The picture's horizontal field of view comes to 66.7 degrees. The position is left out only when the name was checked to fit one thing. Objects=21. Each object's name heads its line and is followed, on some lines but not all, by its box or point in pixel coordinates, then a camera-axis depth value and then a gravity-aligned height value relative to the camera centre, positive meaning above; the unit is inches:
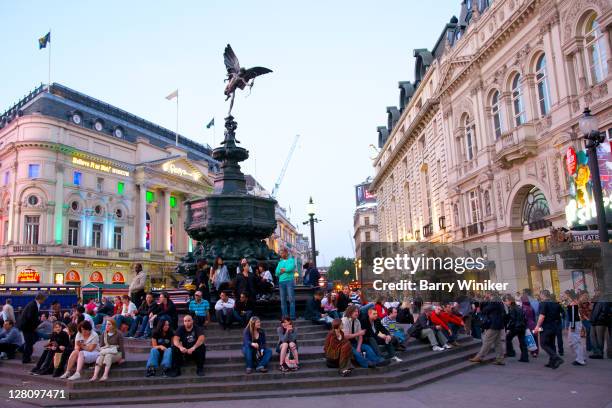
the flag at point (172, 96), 2420.4 +978.5
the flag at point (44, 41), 1973.1 +1065.9
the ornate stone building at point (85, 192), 1921.8 +456.5
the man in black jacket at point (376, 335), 412.2 -52.9
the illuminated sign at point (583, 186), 711.1 +129.6
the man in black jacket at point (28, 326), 450.3 -33.0
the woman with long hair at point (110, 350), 370.9 -50.2
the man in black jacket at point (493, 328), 457.4 -57.5
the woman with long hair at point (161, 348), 372.2 -50.0
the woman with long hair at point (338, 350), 377.4 -59.1
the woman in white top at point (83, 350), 382.0 -49.7
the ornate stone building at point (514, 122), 854.5 +333.7
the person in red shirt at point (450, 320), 520.4 -54.6
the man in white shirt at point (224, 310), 464.8 -27.0
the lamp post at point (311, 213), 823.0 +119.1
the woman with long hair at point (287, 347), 381.7 -54.8
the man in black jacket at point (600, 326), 477.7 -64.7
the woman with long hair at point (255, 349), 377.1 -54.8
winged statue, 625.6 +277.4
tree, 5124.0 +111.4
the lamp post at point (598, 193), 400.2 +63.2
